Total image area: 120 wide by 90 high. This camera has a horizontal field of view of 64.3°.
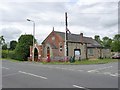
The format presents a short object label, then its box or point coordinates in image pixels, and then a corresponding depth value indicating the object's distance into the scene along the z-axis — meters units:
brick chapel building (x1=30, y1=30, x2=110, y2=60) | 20.61
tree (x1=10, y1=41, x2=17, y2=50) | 44.75
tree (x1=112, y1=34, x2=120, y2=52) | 38.43
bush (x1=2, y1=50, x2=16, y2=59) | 24.15
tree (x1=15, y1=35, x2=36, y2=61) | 21.76
